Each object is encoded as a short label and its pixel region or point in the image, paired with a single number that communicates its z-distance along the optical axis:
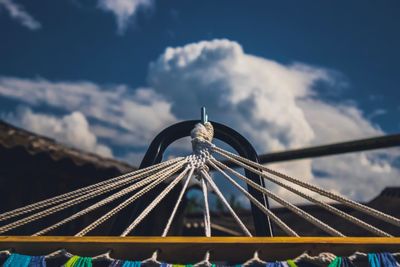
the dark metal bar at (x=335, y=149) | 3.49
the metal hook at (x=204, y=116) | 1.97
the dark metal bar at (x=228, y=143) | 1.72
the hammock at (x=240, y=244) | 1.06
